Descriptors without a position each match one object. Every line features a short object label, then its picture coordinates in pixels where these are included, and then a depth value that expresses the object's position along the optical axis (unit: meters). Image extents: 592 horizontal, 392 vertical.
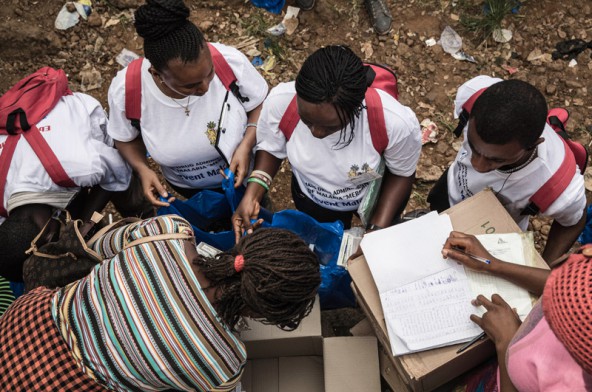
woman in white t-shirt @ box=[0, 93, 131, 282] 2.19
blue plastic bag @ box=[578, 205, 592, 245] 2.40
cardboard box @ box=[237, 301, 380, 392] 2.17
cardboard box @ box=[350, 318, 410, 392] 2.14
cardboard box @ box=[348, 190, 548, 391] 1.78
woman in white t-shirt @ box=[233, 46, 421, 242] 1.96
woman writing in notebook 1.19
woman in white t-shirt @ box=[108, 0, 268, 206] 2.05
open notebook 1.79
